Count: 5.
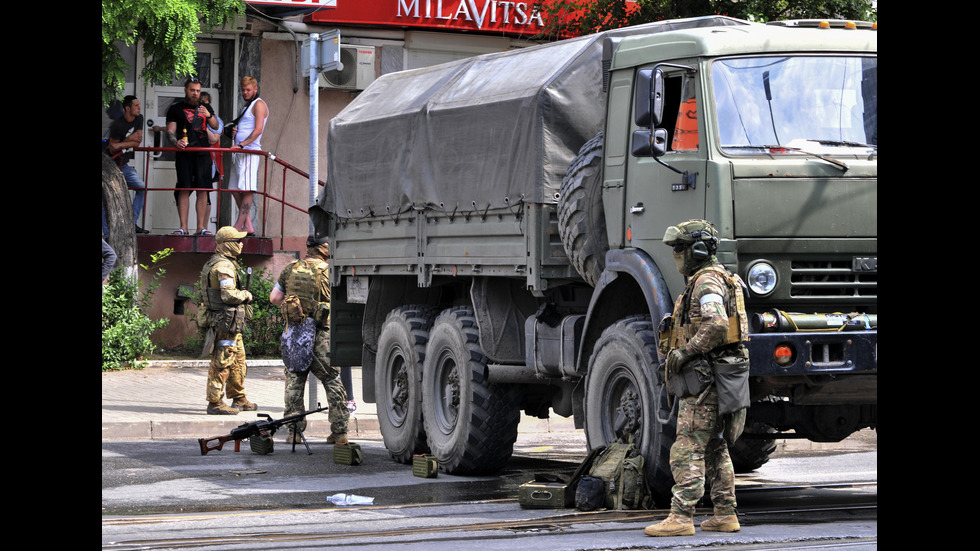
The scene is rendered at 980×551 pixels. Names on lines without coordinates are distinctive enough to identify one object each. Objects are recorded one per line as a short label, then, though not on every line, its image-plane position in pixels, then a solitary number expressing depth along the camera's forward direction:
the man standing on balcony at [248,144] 20.88
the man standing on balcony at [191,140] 20.73
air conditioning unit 22.50
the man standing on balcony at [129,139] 20.38
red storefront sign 22.28
